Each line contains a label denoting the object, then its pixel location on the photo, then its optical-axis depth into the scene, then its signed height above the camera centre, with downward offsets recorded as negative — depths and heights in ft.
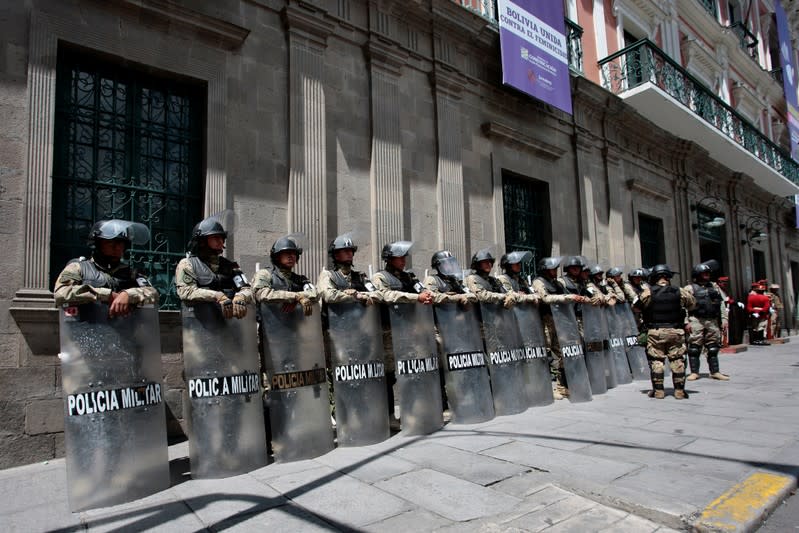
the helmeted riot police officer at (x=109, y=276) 12.51 +1.06
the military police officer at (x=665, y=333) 24.12 -1.51
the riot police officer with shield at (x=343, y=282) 16.97 +0.96
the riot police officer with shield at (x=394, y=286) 18.30 +0.83
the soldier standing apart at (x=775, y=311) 61.81 -1.68
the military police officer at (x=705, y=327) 30.95 -1.64
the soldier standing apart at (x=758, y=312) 52.03 -1.48
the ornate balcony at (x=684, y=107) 46.50 +19.06
